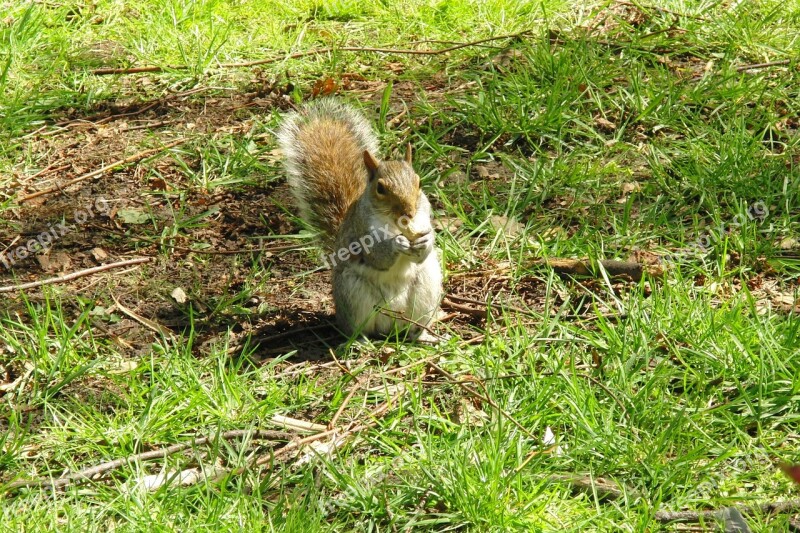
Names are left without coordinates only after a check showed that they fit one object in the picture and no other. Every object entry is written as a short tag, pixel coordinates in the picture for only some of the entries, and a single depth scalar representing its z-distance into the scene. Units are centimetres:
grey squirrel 503
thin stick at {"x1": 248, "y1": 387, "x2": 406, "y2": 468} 433
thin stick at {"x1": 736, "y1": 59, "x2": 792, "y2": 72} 732
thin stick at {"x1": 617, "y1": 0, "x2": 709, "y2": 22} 786
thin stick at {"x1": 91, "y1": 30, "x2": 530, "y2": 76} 798
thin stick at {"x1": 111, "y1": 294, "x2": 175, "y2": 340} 541
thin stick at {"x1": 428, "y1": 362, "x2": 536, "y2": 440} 424
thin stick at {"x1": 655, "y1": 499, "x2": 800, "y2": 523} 383
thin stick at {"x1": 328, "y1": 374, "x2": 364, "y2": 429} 459
